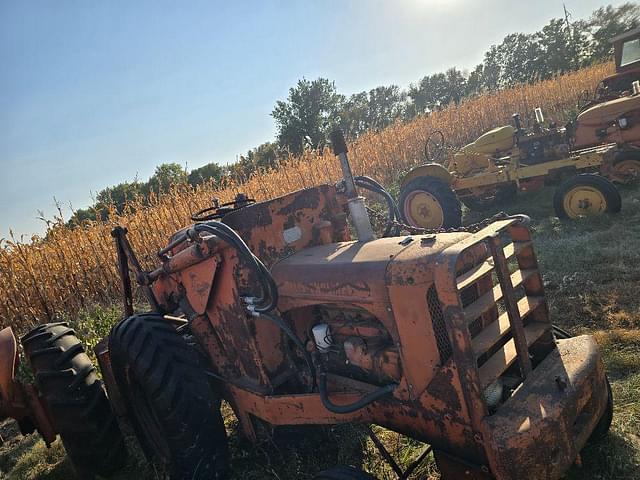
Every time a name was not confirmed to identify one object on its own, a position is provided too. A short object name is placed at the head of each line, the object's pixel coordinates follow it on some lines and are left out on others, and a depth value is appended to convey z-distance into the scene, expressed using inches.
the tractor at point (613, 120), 266.7
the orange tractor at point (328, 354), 73.7
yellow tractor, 245.3
